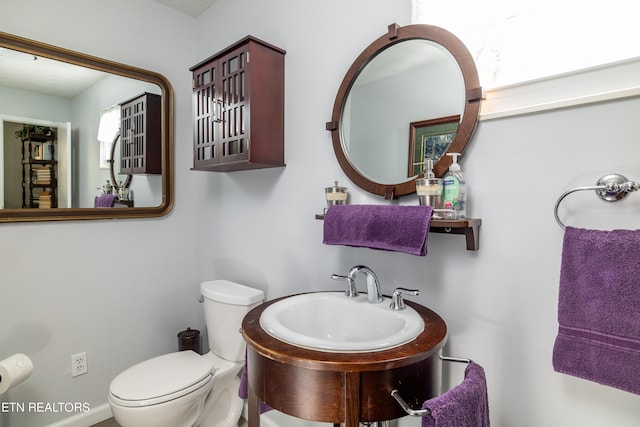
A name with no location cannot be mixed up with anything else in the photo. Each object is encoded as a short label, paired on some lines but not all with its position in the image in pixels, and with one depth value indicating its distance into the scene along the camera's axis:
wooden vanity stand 0.84
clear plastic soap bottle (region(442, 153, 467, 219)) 1.09
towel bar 0.77
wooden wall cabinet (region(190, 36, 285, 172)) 1.61
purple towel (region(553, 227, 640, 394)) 0.76
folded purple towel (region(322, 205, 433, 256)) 1.05
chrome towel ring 0.84
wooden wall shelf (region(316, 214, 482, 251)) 1.04
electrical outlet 1.90
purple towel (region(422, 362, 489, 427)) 0.77
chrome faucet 1.23
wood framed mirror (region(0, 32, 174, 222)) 1.70
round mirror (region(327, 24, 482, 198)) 1.15
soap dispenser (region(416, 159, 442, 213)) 1.12
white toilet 1.44
